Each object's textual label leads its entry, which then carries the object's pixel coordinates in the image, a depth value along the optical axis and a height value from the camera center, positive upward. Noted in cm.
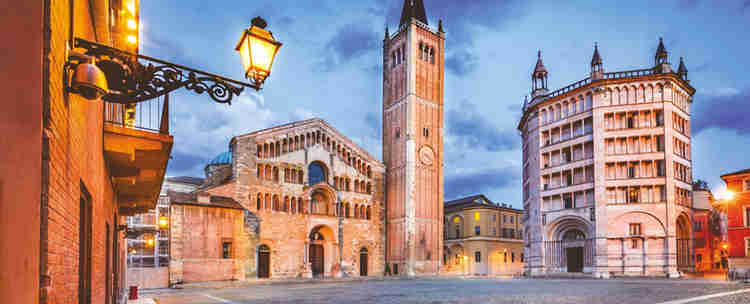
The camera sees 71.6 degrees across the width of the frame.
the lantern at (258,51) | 566 +151
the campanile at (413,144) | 5219 +457
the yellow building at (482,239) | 6700 -696
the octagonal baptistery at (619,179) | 4447 +65
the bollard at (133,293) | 2145 -430
